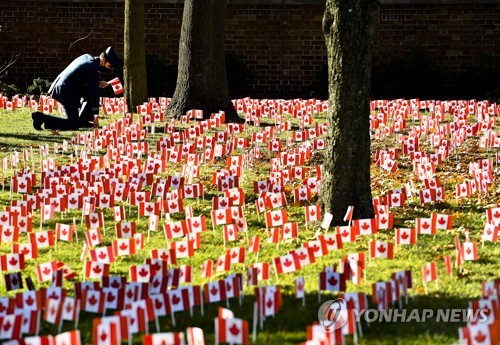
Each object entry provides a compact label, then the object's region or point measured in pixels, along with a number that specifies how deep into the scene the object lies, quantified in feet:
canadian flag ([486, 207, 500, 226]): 50.22
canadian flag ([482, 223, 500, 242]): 48.34
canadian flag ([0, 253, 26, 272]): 42.78
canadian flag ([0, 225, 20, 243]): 48.64
